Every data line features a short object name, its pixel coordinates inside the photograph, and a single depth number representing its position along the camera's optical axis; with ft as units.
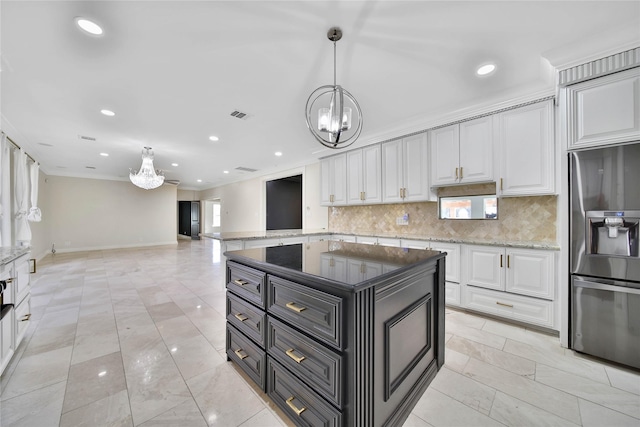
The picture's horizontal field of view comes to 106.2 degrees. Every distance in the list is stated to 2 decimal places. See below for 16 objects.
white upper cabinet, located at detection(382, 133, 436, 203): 11.14
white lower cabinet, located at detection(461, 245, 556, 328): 7.89
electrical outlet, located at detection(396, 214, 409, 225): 12.98
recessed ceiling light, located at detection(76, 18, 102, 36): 5.40
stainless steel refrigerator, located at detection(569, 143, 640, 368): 6.04
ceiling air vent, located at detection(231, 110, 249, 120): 10.49
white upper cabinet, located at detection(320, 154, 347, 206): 14.84
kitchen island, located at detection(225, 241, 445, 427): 3.51
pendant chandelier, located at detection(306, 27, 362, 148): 5.89
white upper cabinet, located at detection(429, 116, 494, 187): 9.36
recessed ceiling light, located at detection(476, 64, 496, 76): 7.22
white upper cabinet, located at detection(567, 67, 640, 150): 6.07
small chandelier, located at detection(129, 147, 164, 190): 16.52
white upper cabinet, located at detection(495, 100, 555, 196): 8.11
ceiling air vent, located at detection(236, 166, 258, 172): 22.33
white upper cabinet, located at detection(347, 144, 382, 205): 13.05
